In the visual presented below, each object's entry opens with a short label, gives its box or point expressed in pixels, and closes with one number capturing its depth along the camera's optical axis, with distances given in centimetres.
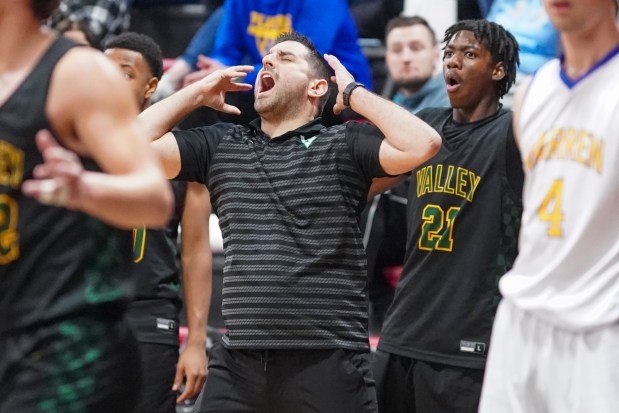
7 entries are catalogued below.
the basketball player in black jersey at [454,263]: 864
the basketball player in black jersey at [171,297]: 970
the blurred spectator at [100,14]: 1416
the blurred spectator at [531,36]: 1341
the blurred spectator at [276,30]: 1316
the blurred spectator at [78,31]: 1189
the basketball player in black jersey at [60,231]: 516
